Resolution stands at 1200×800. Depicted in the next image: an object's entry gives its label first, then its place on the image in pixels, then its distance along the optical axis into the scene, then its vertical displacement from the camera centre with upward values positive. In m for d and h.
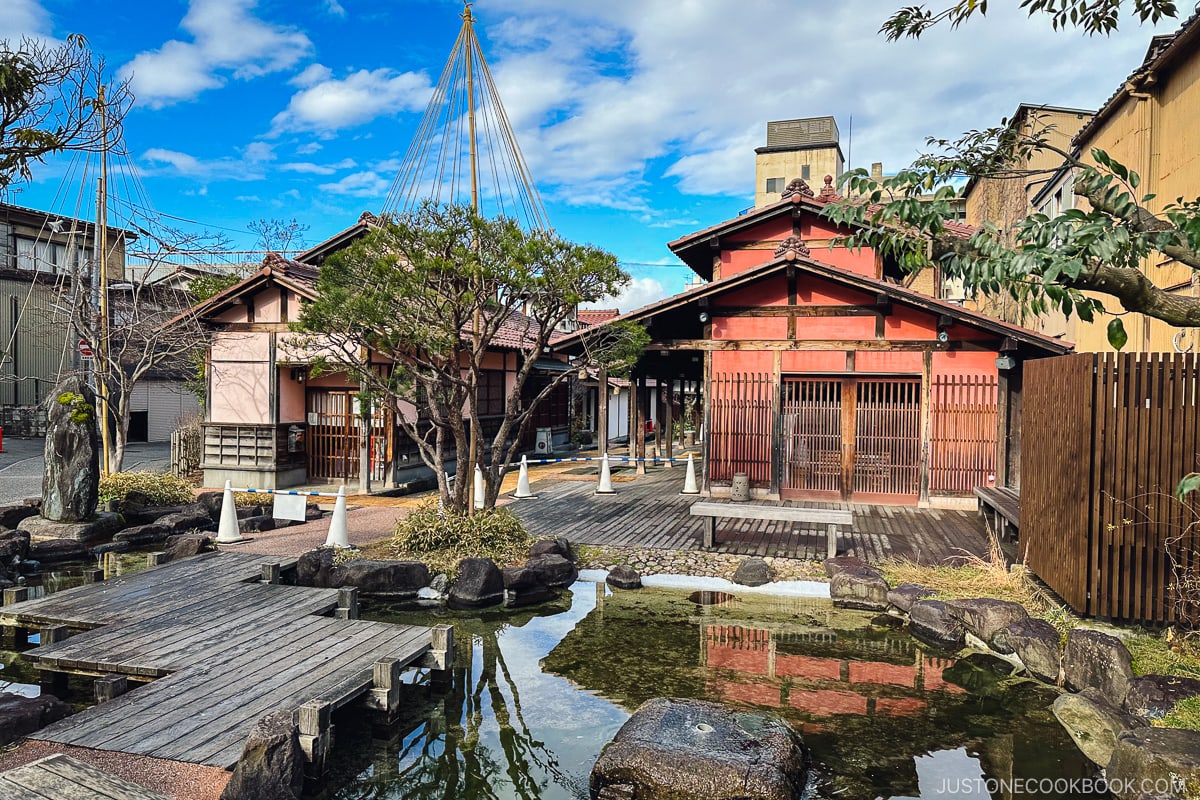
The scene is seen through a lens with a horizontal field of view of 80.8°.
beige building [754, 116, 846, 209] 50.78 +18.20
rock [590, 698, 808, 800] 4.35 -2.29
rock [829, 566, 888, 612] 8.20 -2.18
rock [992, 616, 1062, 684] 6.23 -2.17
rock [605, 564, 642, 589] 9.02 -2.25
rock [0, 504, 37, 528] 11.52 -1.98
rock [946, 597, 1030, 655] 6.94 -2.09
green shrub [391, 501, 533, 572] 9.48 -1.89
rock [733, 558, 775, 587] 8.86 -2.14
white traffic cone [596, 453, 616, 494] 14.86 -1.67
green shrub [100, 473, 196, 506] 12.68 -1.67
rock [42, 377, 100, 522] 11.07 -0.95
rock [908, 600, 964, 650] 7.21 -2.29
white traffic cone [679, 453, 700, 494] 14.76 -1.69
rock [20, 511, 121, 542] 11.01 -2.10
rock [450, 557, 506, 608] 8.41 -2.22
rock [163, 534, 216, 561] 9.78 -2.09
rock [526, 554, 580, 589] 8.95 -2.15
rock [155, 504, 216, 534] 11.83 -2.10
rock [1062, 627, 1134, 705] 5.45 -2.07
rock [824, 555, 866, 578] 8.74 -2.00
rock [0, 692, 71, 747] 4.73 -2.23
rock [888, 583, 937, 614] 7.90 -2.14
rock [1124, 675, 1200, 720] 5.02 -2.06
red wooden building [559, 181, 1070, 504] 12.77 +0.40
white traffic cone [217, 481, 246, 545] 10.75 -1.95
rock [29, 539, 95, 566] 10.12 -2.25
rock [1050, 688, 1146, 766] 4.99 -2.31
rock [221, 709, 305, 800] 4.05 -2.17
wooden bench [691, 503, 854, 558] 9.38 -1.49
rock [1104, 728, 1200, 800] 3.93 -2.06
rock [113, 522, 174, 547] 11.05 -2.20
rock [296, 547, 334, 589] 8.91 -2.15
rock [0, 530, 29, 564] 9.48 -2.05
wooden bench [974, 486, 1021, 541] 9.32 -1.40
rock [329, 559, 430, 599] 8.71 -2.22
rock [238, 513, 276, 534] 11.70 -2.10
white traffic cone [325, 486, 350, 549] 10.05 -1.87
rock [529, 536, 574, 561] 9.55 -2.00
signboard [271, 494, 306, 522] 11.04 -1.72
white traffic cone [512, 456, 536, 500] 14.34 -1.73
